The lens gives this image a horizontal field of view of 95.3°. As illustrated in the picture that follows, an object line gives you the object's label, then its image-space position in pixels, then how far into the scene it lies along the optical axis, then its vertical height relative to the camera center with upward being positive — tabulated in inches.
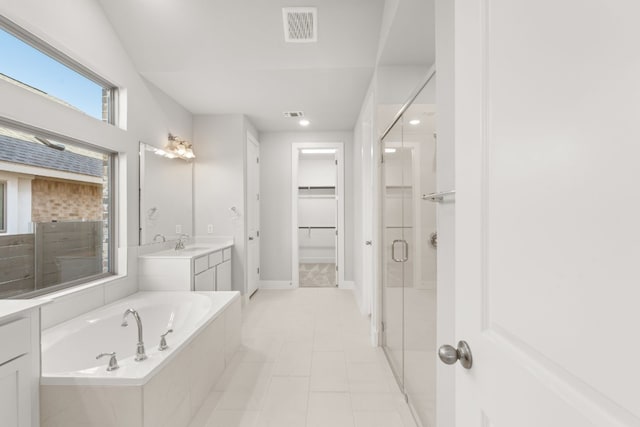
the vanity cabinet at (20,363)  43.8 -23.6
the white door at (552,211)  13.8 +0.2
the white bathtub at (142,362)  53.4 -33.9
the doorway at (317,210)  277.9 +4.2
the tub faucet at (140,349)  59.6 -28.0
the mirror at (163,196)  116.0 +8.3
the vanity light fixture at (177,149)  132.1 +30.9
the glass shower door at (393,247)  76.4 -9.4
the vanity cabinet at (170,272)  110.0 -22.0
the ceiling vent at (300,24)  92.2 +63.3
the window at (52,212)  70.2 +0.5
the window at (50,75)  68.7 +38.5
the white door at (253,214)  165.9 +0.1
